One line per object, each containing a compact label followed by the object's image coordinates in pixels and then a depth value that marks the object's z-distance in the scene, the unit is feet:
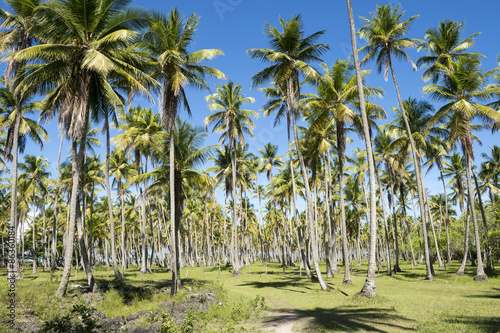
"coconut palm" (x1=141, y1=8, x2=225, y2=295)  56.44
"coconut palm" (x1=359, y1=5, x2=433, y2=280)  73.77
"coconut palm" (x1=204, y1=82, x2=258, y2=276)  104.12
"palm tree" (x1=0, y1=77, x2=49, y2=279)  70.90
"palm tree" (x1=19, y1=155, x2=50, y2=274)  111.65
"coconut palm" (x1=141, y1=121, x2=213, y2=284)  71.26
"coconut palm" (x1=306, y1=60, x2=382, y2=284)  68.69
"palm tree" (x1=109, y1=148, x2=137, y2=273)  110.52
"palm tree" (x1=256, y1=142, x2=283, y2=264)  128.25
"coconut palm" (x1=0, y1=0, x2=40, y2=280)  52.60
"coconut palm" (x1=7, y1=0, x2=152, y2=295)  44.29
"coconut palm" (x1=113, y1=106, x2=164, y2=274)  92.73
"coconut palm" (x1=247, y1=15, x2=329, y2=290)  66.46
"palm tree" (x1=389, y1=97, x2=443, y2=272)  89.10
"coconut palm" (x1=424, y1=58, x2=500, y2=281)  70.69
